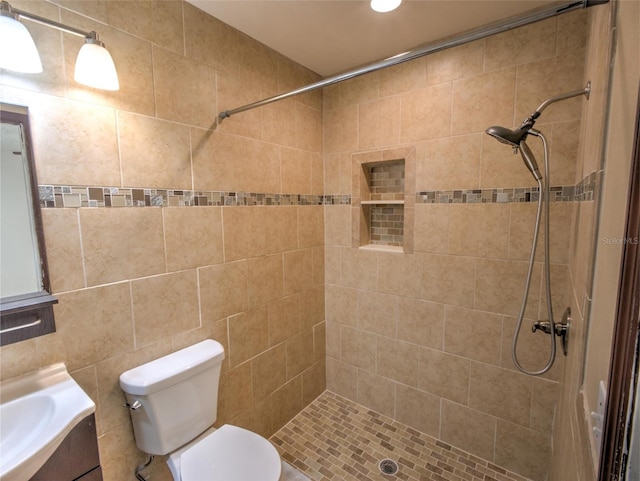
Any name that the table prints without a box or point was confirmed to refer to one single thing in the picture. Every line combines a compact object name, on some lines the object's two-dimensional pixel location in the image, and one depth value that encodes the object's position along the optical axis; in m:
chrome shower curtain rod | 0.77
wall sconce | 0.94
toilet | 1.30
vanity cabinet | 0.96
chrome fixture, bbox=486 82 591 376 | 1.24
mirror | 1.05
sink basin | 0.89
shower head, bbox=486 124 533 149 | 1.25
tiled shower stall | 1.23
